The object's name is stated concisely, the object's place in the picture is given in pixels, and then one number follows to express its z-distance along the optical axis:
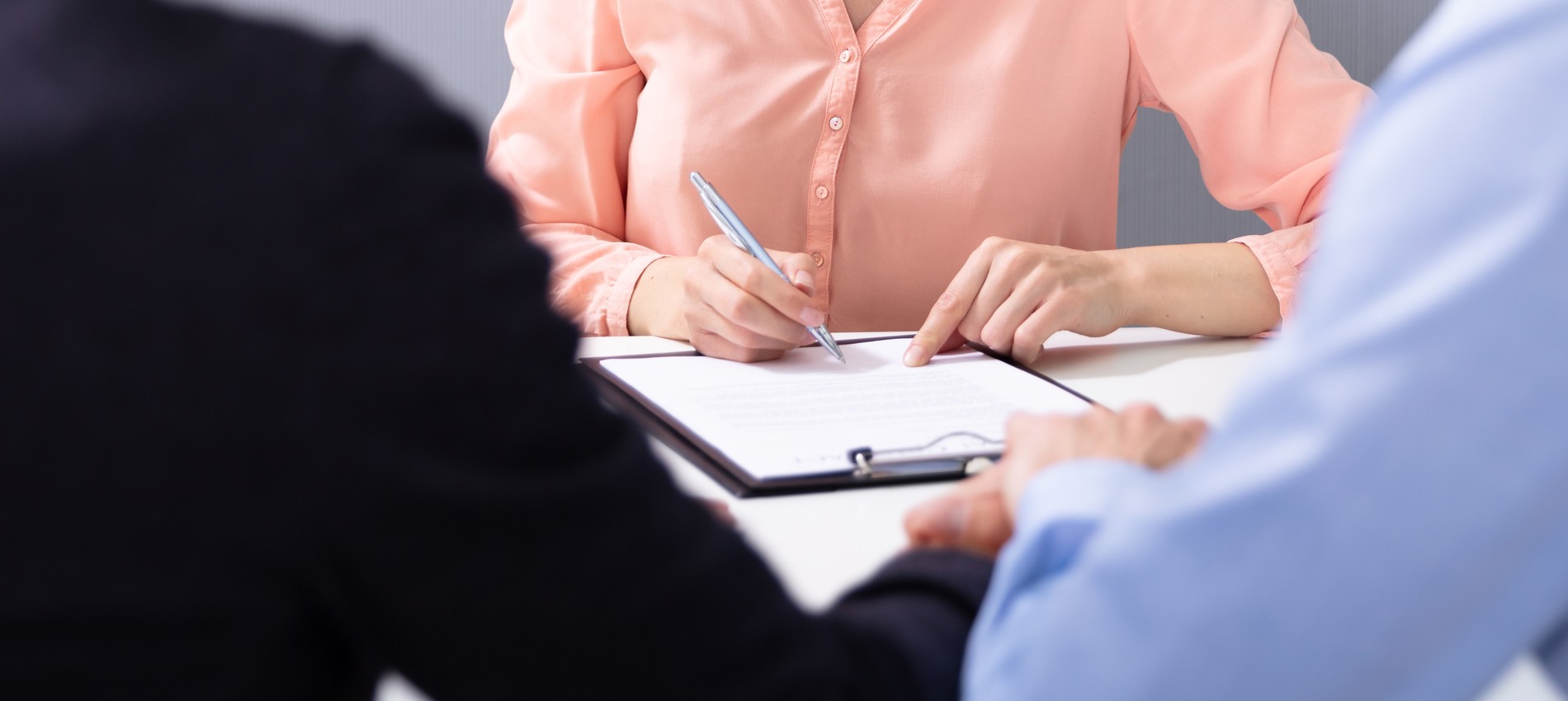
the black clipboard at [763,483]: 1.72
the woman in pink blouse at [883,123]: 2.08
